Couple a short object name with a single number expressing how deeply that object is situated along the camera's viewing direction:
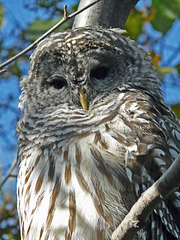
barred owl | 6.39
